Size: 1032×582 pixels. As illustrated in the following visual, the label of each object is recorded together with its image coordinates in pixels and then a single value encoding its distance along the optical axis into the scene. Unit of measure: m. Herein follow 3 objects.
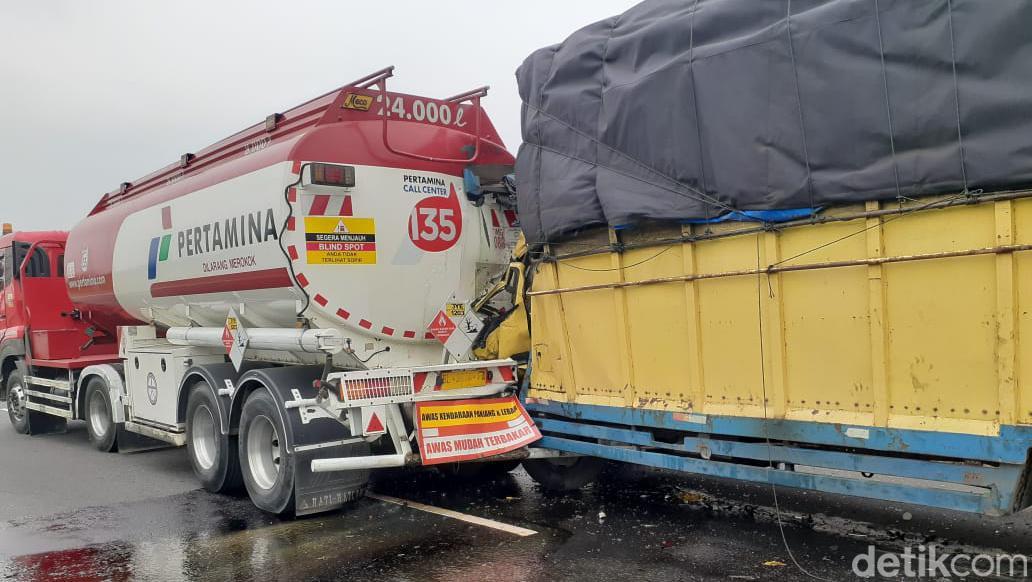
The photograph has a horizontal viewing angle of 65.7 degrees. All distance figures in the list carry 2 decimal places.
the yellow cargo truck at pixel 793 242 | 3.70
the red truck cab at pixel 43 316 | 11.10
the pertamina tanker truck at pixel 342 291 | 5.96
